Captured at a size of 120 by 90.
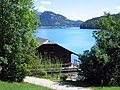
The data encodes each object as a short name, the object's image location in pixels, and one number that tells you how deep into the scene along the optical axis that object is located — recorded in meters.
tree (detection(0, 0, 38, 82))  17.04
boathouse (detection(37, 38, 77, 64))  29.68
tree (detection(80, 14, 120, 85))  18.86
